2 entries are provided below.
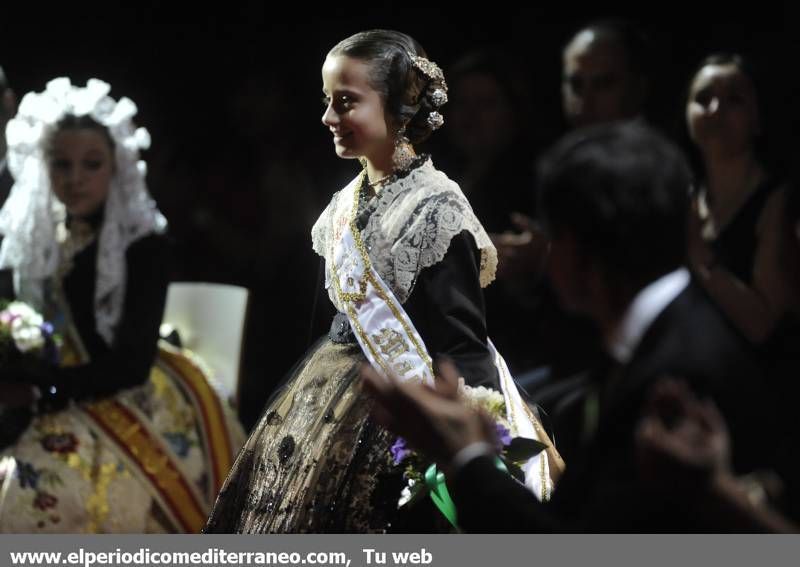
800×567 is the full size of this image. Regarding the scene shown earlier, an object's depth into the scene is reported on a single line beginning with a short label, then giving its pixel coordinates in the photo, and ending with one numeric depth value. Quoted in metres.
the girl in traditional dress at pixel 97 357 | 8.12
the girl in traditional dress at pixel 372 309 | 5.87
